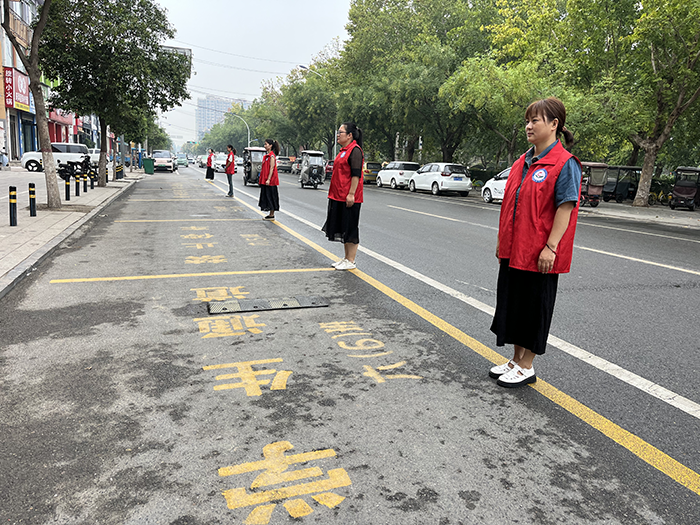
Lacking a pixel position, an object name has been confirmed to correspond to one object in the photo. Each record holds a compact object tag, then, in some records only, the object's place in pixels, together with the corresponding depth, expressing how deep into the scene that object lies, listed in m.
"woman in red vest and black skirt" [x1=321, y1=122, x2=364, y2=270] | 6.89
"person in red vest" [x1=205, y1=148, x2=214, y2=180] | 27.59
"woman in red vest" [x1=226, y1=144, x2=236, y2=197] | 19.12
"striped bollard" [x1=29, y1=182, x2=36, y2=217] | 11.40
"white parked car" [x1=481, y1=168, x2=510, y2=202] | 23.62
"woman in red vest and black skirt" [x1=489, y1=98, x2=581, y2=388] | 3.36
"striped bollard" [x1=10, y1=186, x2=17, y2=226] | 9.80
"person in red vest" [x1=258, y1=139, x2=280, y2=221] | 11.23
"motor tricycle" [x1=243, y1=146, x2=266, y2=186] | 26.45
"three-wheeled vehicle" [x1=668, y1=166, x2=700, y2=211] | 23.66
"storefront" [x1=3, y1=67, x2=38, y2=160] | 35.62
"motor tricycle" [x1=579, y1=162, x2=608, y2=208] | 23.80
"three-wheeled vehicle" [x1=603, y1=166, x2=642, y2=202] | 28.39
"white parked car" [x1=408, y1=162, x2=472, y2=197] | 27.11
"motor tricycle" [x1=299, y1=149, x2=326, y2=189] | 27.02
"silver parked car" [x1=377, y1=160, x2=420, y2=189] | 31.39
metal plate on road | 5.30
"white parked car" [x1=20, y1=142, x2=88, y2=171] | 33.91
